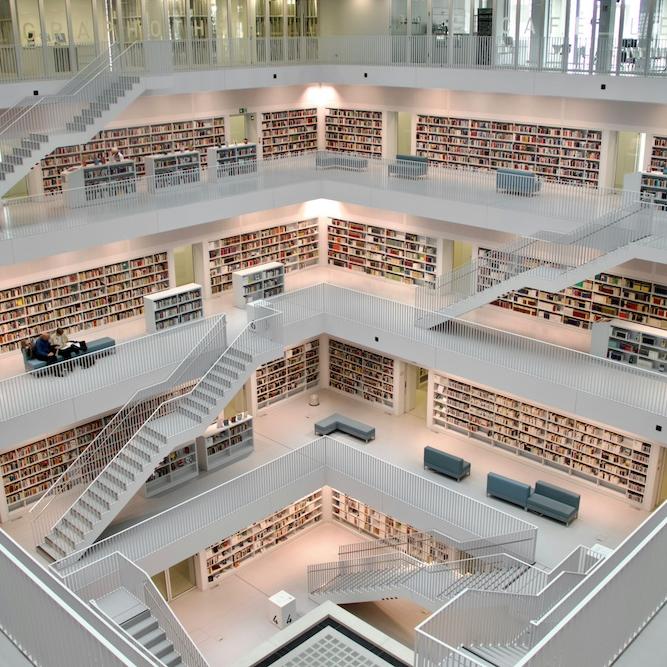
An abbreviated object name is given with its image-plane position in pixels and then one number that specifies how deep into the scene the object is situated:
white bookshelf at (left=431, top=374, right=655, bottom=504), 16.72
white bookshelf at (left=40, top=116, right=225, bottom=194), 18.25
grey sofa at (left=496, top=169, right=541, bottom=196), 18.11
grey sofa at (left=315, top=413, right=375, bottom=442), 19.39
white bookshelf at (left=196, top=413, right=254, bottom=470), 17.78
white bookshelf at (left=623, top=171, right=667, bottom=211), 15.75
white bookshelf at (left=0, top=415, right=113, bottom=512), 16.34
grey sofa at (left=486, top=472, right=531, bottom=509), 16.55
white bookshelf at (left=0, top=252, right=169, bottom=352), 16.98
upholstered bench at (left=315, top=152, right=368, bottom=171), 21.06
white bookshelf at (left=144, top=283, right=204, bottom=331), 17.89
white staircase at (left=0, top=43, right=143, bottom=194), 15.85
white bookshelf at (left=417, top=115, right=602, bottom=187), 18.25
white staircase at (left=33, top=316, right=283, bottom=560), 14.84
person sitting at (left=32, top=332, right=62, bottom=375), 15.76
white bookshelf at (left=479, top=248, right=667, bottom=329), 16.86
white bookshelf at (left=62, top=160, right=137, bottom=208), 17.22
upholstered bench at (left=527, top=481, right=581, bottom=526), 16.12
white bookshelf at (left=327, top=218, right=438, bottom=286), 20.94
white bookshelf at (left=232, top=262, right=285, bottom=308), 19.75
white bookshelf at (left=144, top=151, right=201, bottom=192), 18.56
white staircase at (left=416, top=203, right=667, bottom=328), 15.13
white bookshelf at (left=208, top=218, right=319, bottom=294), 20.75
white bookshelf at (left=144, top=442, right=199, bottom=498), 16.98
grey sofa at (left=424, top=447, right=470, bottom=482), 17.50
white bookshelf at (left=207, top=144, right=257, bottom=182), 19.58
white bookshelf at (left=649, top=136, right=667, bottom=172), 16.86
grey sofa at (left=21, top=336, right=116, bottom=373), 15.73
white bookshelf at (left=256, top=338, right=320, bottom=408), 20.91
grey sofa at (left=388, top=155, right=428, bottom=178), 19.84
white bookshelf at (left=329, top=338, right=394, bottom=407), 20.89
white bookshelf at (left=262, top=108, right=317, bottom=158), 22.08
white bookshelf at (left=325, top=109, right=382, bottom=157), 22.12
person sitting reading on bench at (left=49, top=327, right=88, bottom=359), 16.05
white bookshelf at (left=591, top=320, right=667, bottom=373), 16.03
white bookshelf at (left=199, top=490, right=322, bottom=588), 17.28
